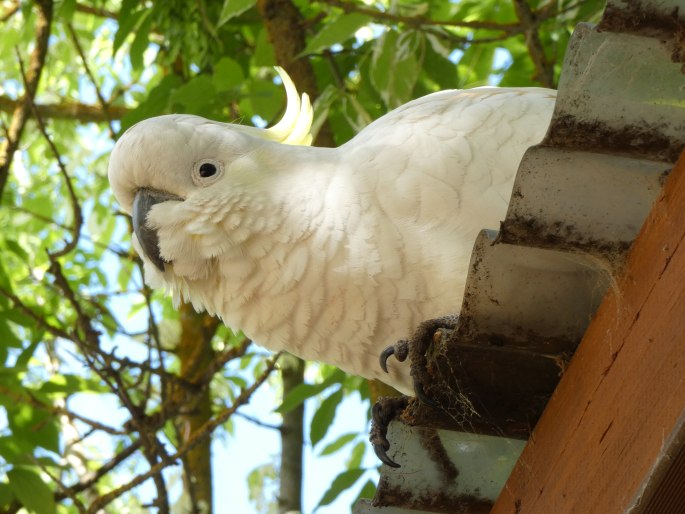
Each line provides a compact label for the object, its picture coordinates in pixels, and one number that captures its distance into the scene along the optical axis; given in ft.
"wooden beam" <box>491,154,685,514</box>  5.30
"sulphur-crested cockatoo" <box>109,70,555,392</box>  5.85
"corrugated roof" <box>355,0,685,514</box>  5.32
